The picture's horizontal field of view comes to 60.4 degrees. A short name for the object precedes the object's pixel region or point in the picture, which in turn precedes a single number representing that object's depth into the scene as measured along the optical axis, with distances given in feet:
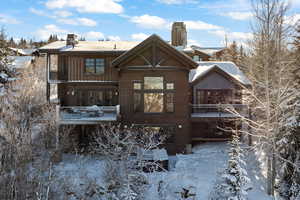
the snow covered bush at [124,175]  43.83
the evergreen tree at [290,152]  46.57
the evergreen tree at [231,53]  146.30
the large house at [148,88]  66.80
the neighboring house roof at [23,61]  117.08
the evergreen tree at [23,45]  220.62
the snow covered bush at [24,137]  39.65
